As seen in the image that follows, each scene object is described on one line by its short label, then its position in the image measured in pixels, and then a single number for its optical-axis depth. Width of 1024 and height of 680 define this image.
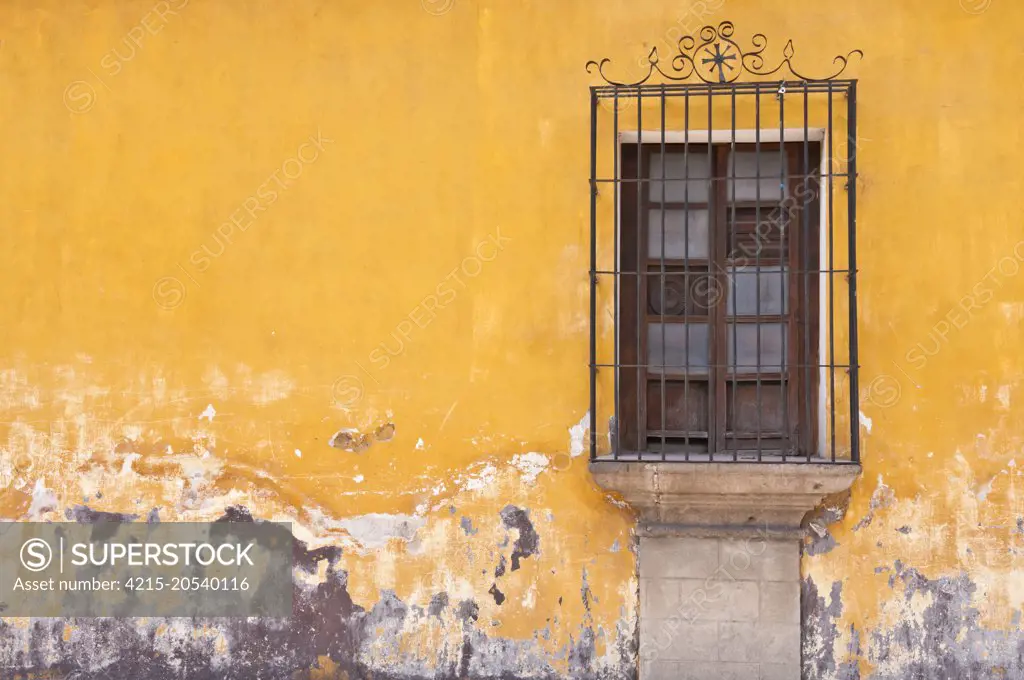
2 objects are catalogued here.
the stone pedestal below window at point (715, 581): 4.06
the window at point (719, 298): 4.33
